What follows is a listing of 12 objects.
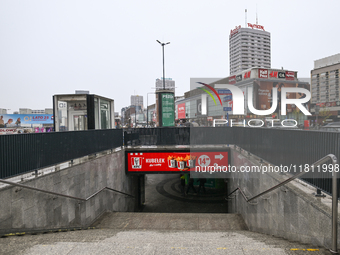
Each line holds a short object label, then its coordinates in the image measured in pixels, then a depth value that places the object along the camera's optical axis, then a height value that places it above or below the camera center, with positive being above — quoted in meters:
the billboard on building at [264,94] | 67.62 +8.29
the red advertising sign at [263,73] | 68.94 +14.67
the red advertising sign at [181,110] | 116.70 +6.60
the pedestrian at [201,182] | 18.73 -4.90
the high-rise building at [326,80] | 107.12 +21.35
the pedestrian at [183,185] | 18.01 -4.85
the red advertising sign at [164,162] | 14.20 -2.39
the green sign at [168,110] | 22.27 +1.28
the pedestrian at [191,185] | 18.82 -5.13
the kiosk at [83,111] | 13.34 +0.83
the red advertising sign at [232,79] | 79.26 +15.06
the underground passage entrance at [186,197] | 15.67 -5.83
